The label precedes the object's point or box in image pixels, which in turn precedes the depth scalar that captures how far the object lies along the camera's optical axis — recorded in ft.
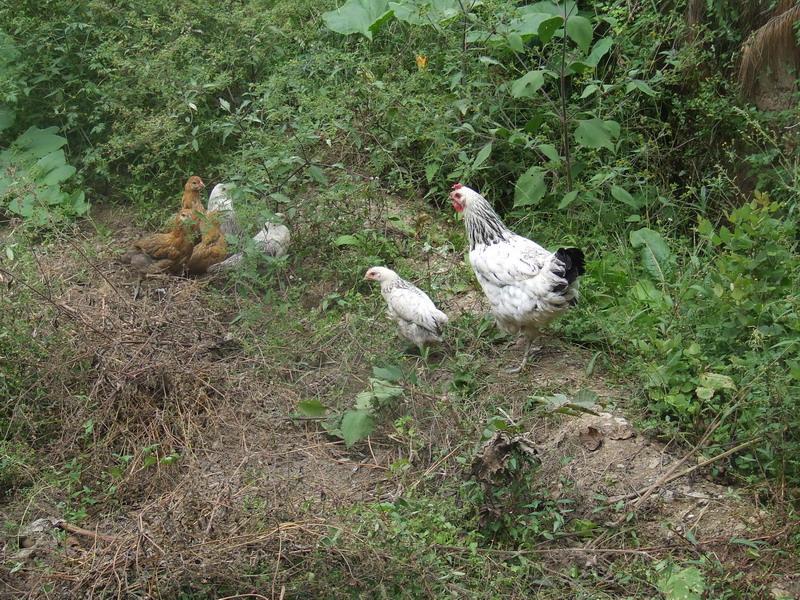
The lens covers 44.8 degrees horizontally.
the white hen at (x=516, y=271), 20.76
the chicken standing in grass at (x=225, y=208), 25.68
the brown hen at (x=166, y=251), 25.07
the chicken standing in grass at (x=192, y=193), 26.89
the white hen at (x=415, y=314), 21.86
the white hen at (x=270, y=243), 25.36
